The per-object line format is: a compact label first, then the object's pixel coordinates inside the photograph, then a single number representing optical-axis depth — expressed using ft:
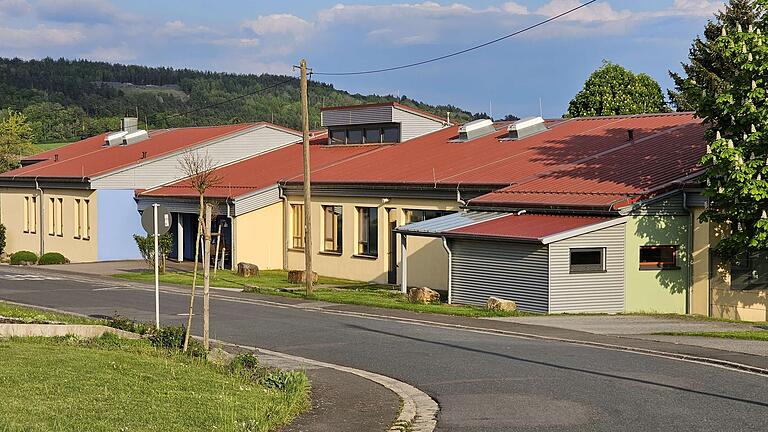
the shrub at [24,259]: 175.01
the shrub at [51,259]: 170.19
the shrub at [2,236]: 193.47
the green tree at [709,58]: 172.76
